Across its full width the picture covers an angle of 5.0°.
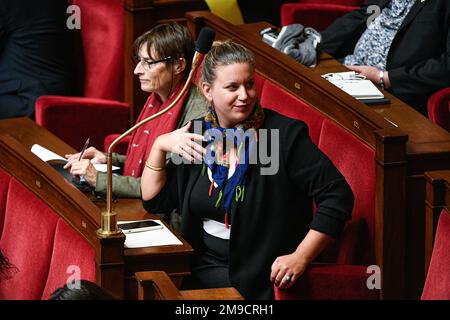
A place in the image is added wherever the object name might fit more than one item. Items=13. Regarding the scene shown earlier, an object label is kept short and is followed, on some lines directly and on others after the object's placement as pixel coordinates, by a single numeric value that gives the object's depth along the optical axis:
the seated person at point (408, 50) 14.58
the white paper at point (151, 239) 13.66
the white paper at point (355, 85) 14.31
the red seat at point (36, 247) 13.64
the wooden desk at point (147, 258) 13.59
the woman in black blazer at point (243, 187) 13.62
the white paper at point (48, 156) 14.32
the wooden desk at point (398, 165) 13.82
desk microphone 13.51
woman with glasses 14.13
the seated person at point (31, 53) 15.45
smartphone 13.76
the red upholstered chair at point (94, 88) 15.26
